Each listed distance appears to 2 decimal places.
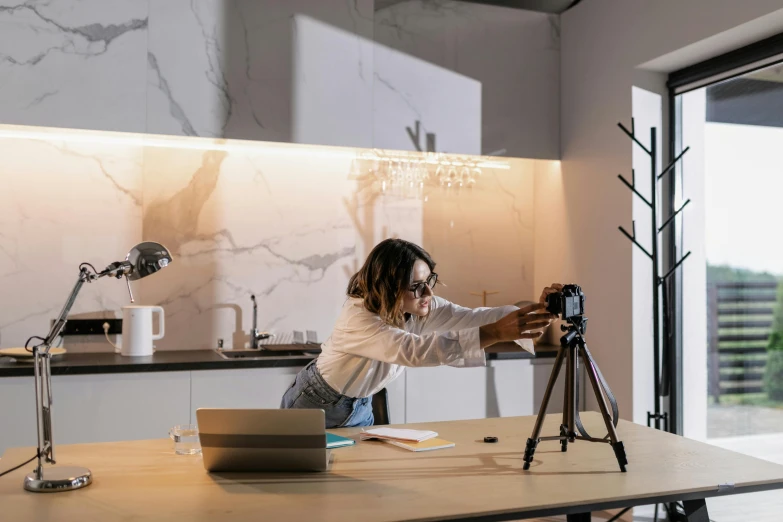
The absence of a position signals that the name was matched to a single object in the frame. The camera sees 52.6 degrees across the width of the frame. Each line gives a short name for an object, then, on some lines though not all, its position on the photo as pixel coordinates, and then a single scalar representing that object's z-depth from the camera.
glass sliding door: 3.18
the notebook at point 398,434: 2.23
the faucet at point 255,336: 3.89
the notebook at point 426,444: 2.17
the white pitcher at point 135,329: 3.55
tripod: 1.93
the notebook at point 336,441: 2.17
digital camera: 1.96
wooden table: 1.64
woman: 2.25
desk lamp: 1.78
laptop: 1.86
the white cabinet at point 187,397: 3.18
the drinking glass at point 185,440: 2.12
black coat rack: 3.30
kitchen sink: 3.68
